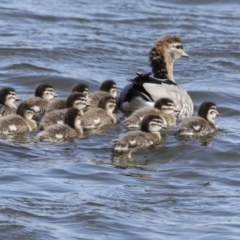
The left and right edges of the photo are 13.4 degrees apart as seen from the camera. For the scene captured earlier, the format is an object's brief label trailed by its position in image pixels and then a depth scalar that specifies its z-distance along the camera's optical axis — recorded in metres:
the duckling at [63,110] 11.55
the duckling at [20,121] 11.19
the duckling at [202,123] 11.59
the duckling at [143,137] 10.73
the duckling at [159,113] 11.92
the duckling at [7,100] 12.03
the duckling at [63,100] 12.29
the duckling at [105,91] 12.98
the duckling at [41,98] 12.36
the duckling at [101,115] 11.81
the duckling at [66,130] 10.96
